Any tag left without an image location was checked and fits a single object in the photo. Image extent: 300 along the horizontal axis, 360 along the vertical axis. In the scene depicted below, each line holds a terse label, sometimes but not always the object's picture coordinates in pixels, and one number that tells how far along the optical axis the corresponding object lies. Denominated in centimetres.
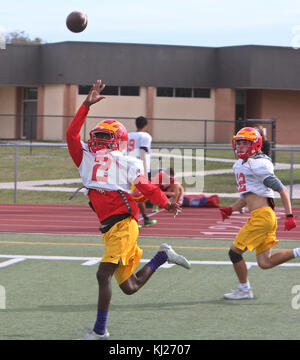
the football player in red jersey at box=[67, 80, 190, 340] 1135
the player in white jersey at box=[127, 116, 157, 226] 2453
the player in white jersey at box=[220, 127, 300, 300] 1372
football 1722
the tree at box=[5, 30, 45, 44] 17041
